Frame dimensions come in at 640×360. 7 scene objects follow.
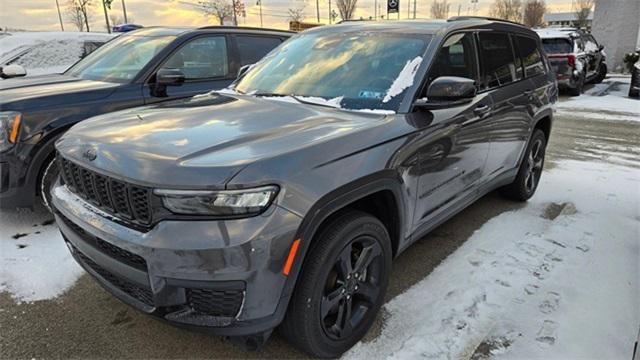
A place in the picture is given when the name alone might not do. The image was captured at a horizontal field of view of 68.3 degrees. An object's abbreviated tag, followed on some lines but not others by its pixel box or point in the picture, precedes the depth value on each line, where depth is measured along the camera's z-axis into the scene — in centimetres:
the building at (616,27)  2142
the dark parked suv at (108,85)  379
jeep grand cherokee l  198
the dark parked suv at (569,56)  1323
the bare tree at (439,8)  7294
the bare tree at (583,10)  6944
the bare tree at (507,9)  7138
